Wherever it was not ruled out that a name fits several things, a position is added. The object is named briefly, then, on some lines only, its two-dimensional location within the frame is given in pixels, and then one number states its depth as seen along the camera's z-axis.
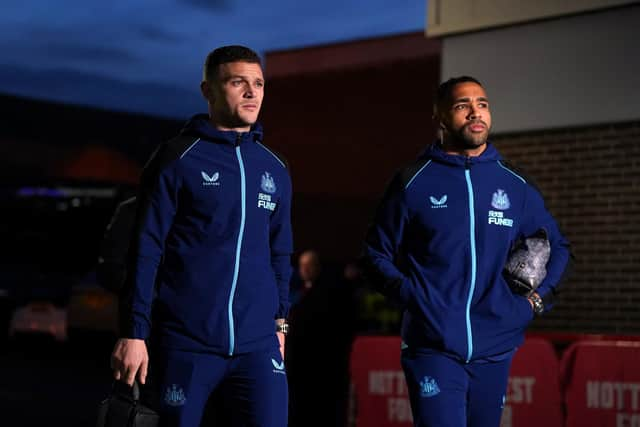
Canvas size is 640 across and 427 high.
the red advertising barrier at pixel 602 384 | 8.66
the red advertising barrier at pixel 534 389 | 9.02
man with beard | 5.14
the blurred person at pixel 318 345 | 11.16
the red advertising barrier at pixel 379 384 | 9.70
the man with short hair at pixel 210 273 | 4.37
